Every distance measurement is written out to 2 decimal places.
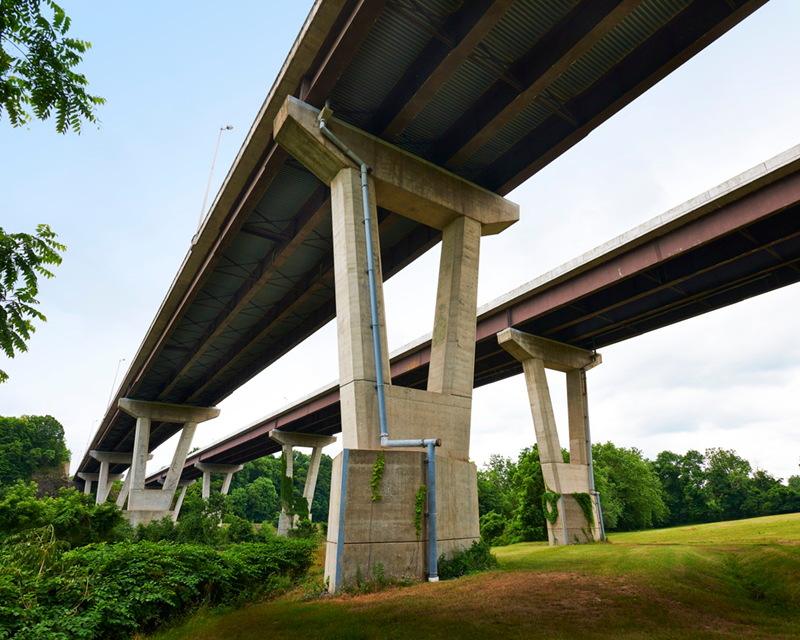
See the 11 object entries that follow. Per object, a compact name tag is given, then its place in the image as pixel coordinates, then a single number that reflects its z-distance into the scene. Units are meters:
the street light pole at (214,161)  28.11
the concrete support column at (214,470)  82.12
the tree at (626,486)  56.97
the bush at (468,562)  13.40
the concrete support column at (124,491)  55.01
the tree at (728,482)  75.31
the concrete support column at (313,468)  60.33
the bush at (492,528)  42.41
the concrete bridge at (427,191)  13.48
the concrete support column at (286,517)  49.92
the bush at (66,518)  23.45
